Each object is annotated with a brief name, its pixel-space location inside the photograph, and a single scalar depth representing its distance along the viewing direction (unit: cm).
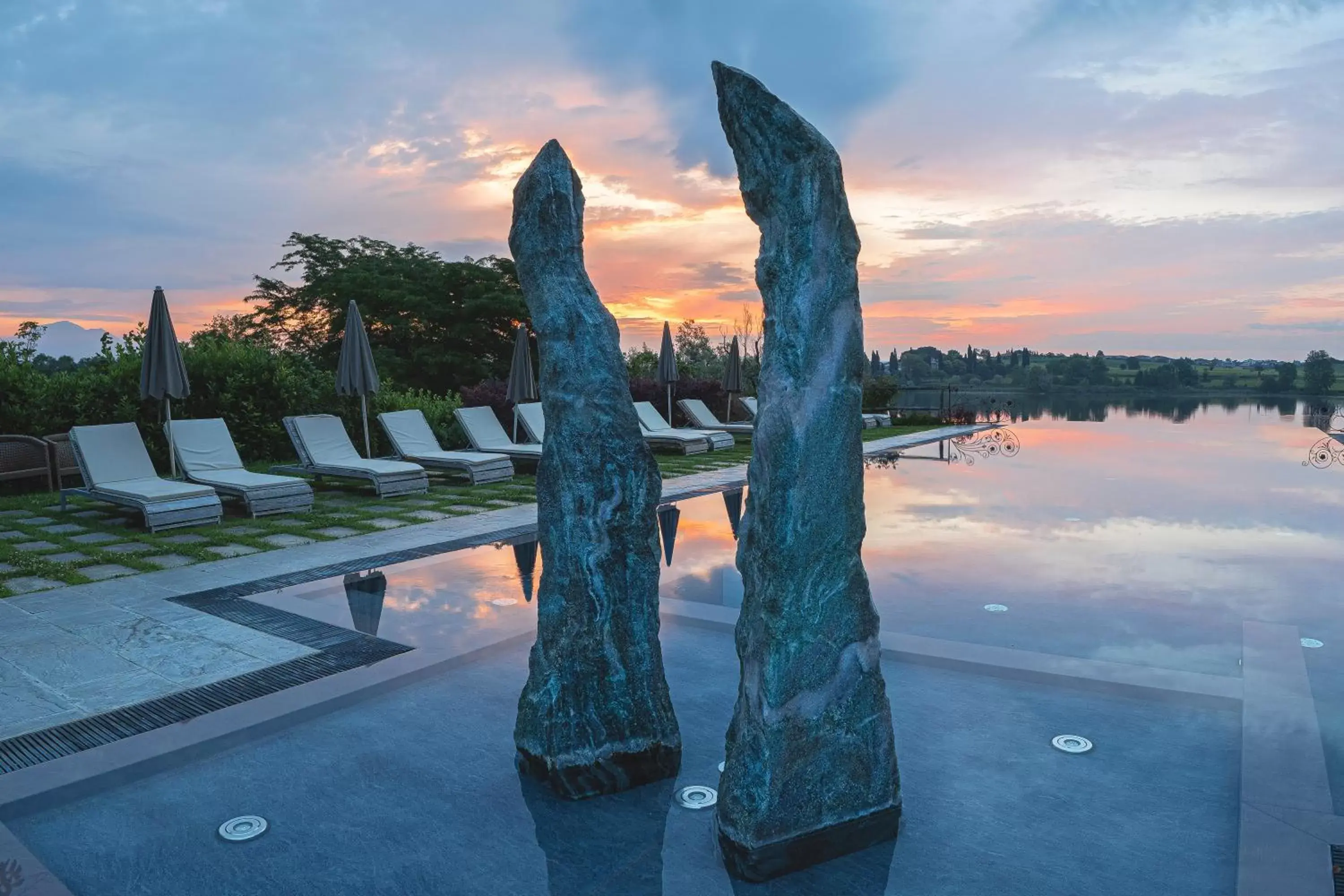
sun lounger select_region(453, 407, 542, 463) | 1365
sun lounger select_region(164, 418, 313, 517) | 983
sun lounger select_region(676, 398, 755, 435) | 1922
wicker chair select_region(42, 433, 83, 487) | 1149
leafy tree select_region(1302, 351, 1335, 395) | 3139
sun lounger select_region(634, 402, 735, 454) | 1614
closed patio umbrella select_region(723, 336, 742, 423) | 2033
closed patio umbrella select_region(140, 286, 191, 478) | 1003
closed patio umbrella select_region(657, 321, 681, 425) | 1803
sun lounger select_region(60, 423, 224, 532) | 887
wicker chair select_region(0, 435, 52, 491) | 1116
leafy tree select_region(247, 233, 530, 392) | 3061
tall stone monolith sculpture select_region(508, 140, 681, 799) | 345
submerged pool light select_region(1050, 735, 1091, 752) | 372
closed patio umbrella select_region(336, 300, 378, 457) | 1229
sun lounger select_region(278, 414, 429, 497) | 1123
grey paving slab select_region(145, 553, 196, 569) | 734
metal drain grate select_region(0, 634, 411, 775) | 376
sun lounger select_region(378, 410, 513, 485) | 1240
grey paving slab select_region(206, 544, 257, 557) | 779
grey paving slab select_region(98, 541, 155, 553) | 789
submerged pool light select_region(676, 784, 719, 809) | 332
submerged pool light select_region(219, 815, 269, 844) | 309
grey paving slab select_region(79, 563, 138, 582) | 693
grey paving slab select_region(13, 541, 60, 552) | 795
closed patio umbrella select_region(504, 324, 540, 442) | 1479
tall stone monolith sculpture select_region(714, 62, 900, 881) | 278
